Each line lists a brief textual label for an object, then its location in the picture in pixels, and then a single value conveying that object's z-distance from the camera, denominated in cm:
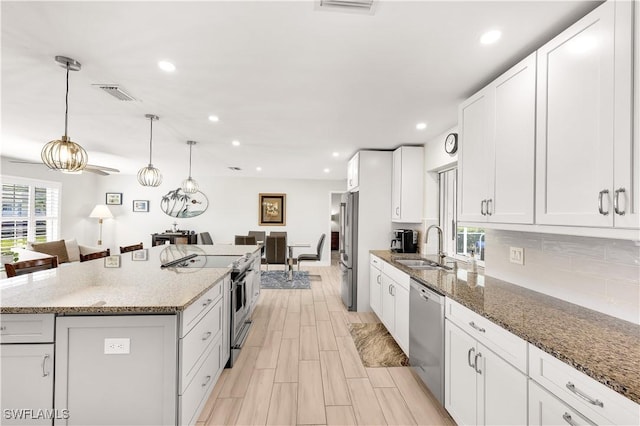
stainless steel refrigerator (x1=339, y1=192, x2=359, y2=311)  408
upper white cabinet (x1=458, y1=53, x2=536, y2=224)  159
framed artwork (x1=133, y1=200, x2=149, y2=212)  752
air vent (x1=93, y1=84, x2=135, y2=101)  222
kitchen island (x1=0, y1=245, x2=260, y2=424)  145
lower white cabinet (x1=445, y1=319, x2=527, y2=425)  127
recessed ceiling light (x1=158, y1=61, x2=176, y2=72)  189
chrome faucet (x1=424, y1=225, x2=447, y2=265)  308
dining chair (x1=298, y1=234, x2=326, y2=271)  620
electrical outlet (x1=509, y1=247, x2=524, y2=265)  202
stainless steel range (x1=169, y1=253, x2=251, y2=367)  261
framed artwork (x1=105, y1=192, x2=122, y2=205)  742
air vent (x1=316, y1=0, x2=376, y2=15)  131
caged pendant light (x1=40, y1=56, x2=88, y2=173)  205
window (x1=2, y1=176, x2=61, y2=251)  509
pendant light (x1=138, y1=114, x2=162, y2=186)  339
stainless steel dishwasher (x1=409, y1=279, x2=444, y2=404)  195
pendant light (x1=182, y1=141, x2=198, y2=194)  429
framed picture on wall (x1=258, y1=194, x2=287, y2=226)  762
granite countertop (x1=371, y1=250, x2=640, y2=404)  94
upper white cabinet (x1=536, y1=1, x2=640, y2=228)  110
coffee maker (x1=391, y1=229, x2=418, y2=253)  380
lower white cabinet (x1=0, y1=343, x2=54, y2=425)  145
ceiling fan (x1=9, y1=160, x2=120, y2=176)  373
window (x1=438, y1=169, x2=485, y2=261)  319
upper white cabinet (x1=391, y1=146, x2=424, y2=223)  375
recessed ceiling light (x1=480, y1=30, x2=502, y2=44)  152
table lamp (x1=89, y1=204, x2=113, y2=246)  676
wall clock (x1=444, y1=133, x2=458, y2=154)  299
